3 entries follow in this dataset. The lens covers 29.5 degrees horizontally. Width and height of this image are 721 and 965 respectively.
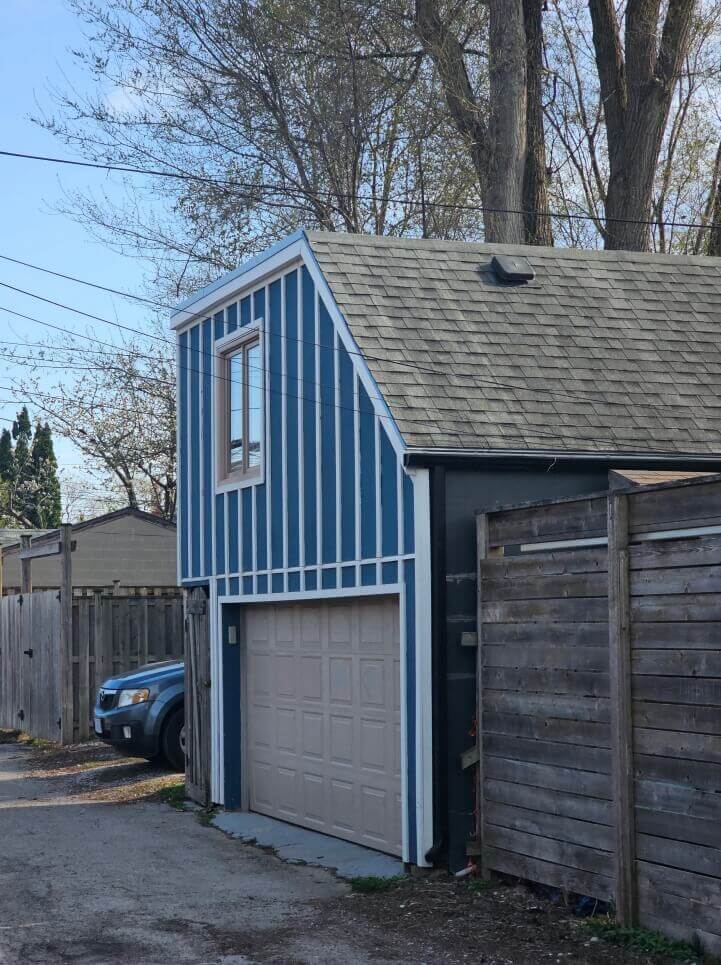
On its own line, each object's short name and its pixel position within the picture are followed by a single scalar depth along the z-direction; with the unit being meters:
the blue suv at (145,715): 15.72
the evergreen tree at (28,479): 59.28
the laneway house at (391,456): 10.02
